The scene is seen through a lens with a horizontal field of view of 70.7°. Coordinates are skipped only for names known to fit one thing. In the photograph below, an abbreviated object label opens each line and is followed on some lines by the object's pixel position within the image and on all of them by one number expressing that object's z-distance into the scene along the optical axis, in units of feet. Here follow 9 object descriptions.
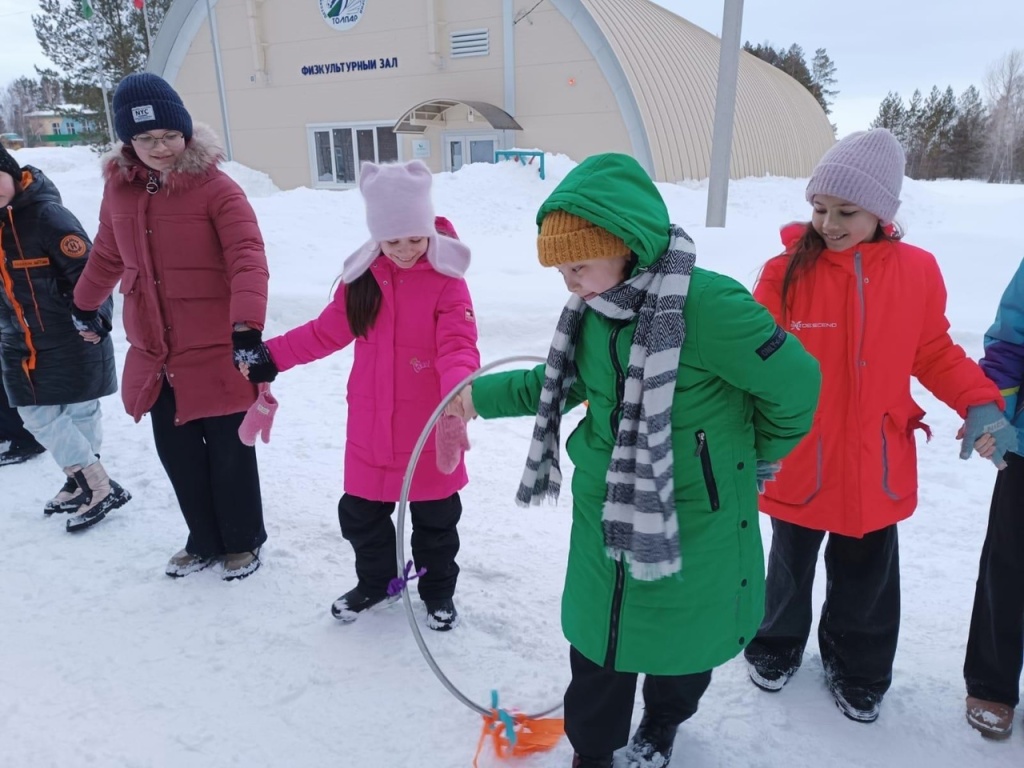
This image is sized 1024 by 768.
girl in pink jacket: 8.80
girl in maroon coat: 9.98
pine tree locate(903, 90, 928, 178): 166.40
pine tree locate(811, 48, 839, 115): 204.23
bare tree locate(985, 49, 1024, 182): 156.97
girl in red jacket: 7.42
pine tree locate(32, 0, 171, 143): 104.88
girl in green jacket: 5.88
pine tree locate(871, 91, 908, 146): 175.65
